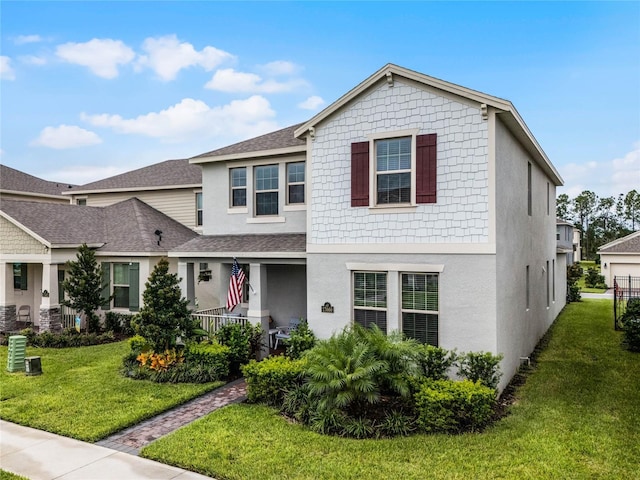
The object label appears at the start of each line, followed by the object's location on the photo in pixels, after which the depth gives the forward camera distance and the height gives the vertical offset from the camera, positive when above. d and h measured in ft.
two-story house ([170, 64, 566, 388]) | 30.35 +2.33
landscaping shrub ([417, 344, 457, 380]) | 29.86 -7.66
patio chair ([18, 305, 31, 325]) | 61.72 -8.60
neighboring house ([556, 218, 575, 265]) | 121.39 +5.09
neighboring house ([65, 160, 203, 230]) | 64.08 +9.76
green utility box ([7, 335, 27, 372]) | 39.09 -9.15
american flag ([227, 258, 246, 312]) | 40.11 -3.70
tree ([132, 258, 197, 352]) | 36.73 -5.26
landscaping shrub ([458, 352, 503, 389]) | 28.68 -7.84
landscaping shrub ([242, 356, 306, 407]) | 29.76 -8.82
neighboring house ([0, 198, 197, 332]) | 53.57 +0.39
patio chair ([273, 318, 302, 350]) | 44.23 -8.23
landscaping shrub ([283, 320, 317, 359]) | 34.99 -7.40
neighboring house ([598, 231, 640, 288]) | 110.11 -1.92
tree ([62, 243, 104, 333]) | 50.24 -3.63
